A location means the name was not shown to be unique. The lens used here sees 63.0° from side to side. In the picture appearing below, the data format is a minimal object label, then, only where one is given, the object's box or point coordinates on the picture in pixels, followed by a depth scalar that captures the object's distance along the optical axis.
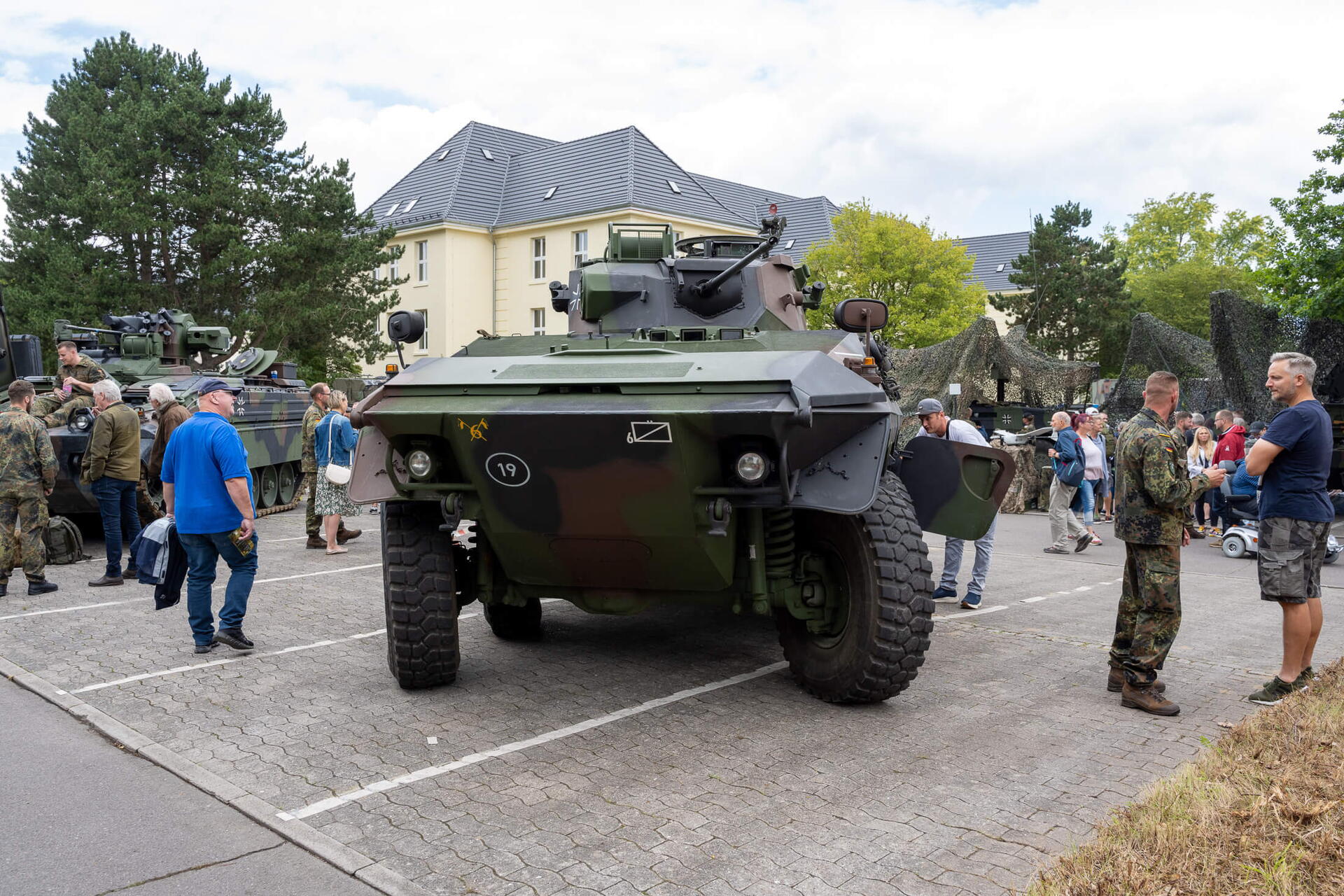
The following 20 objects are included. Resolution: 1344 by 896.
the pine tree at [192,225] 25.95
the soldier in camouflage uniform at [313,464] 11.41
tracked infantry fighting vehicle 13.95
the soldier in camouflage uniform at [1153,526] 5.37
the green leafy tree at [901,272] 31.77
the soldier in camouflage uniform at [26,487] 8.62
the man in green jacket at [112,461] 9.27
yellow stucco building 34.75
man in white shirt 8.02
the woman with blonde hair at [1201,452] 13.02
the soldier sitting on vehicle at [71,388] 11.20
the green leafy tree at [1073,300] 44.03
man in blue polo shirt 6.49
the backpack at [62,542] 10.42
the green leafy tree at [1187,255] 45.31
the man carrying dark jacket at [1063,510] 11.77
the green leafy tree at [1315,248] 19.44
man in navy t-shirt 5.48
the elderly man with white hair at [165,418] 8.93
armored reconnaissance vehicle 4.64
